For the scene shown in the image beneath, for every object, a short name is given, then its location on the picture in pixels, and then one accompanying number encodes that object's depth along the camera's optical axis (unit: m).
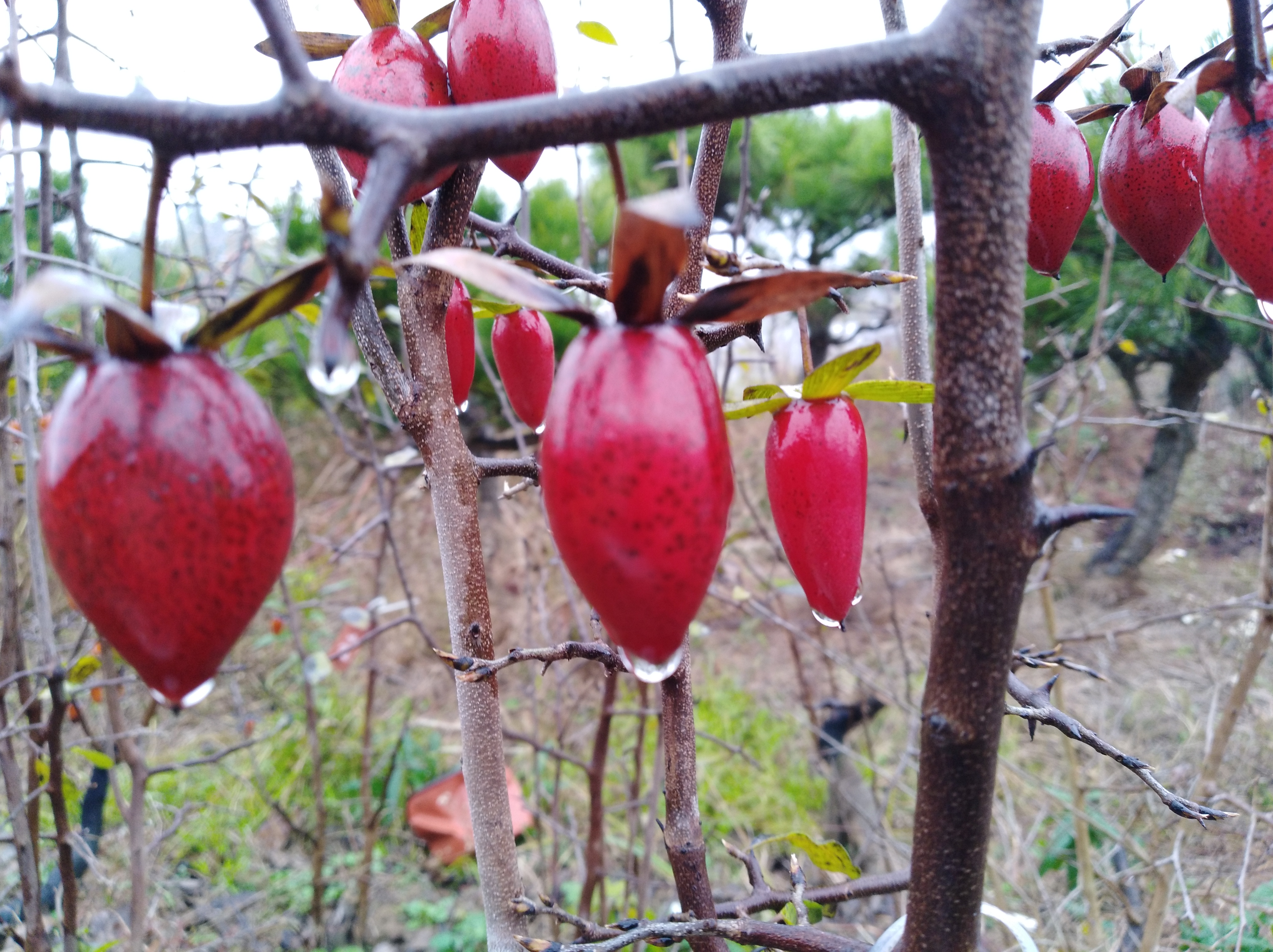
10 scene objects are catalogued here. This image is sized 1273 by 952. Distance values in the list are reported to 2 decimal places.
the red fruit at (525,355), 0.16
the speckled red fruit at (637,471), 0.08
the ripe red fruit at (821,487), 0.13
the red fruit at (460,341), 0.16
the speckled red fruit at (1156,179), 0.13
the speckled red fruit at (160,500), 0.08
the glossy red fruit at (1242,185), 0.10
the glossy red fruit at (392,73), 0.12
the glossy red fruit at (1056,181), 0.13
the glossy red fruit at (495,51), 0.12
